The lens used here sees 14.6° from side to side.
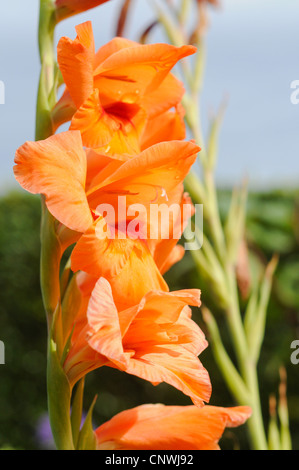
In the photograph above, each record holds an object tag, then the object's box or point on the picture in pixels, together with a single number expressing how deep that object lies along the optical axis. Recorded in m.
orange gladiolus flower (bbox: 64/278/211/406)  0.55
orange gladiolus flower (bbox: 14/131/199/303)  0.56
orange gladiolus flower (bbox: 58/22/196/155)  0.58
